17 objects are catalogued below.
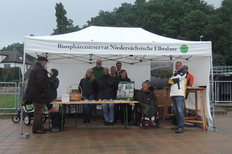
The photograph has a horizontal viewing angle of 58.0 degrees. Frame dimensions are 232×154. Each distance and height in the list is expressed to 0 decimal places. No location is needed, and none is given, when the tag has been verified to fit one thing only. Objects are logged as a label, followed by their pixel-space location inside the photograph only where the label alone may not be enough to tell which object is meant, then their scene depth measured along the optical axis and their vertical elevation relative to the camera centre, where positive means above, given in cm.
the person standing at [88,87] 614 -20
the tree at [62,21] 5852 +1723
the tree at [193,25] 4044 +1112
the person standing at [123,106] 630 -77
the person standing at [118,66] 709 +49
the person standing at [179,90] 528 -23
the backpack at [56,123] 528 -110
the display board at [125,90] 580 -27
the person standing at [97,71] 707 +32
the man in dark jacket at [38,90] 484 -25
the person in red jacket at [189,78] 621 +8
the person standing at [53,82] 598 -6
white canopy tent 492 +78
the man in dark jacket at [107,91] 596 -31
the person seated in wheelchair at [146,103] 570 -62
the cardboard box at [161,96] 730 -54
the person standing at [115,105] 652 -78
